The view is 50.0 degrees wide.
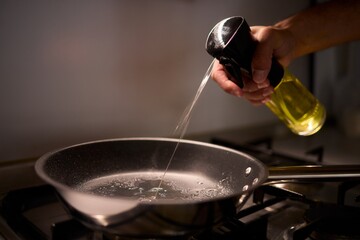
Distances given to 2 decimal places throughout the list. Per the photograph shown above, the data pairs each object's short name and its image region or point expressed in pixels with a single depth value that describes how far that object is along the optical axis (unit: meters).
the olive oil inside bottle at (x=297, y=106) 0.75
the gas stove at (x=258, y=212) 0.54
